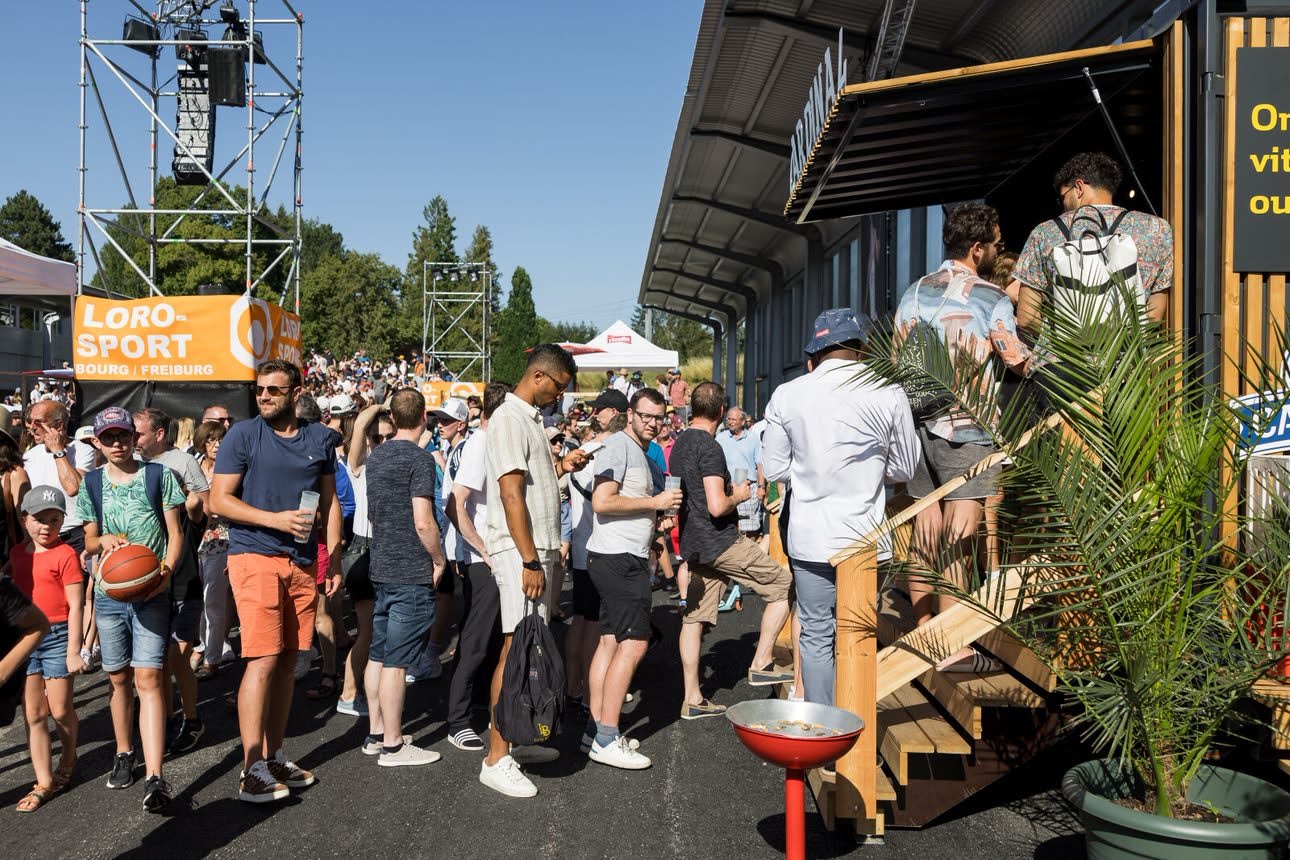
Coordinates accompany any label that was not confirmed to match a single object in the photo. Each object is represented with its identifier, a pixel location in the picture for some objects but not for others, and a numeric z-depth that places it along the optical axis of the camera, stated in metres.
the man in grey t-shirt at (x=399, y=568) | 5.80
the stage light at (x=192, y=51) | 15.38
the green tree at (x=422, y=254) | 75.88
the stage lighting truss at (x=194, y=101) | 14.01
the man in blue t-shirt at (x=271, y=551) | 5.12
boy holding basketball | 5.19
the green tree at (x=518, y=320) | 73.62
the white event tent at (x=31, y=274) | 9.45
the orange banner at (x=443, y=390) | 23.08
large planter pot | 3.33
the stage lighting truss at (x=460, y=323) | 68.38
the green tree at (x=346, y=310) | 72.06
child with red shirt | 5.27
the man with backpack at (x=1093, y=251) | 4.14
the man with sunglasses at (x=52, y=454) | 7.44
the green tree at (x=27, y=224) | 85.81
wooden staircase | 4.36
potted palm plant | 3.60
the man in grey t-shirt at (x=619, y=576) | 5.71
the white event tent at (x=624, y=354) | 26.14
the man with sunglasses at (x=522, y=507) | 5.19
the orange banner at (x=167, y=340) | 10.69
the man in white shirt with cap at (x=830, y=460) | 4.61
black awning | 5.18
